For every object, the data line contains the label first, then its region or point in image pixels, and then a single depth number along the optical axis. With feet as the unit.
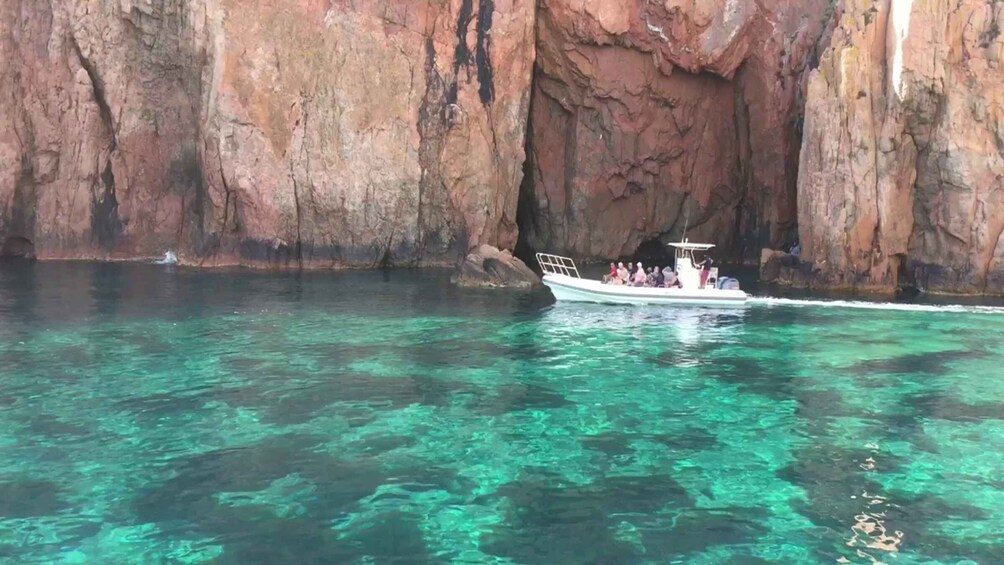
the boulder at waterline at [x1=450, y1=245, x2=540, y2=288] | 106.32
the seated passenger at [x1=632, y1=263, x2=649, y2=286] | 96.94
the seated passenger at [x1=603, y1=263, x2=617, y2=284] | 98.99
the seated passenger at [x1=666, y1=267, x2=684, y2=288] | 96.97
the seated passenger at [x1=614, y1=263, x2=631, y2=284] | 98.60
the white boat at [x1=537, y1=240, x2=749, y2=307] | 93.35
